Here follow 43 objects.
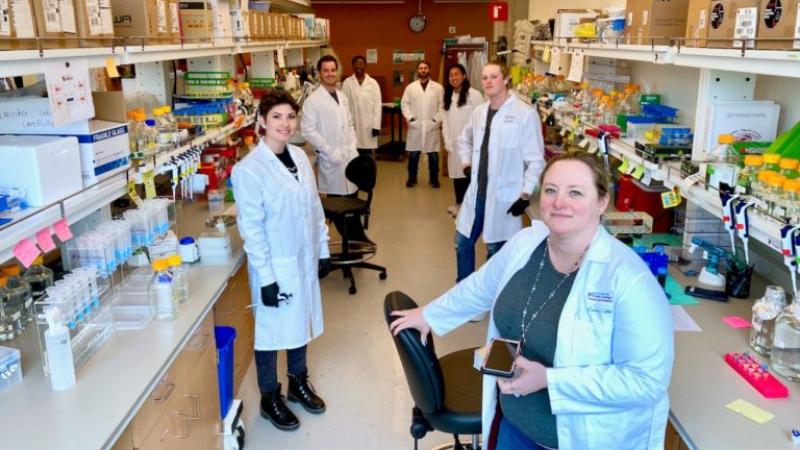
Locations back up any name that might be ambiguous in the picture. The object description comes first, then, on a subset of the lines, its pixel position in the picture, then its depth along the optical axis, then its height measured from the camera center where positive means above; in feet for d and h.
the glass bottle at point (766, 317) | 6.79 -2.65
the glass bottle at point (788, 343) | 6.36 -2.75
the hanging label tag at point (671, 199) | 8.39 -1.73
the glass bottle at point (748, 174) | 6.78 -1.18
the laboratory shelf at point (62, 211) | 5.49 -1.32
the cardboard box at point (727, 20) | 6.64 +0.46
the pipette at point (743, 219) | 6.50 -1.54
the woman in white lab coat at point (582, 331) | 5.22 -2.22
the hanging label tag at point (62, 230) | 6.36 -1.52
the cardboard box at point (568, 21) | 15.35 +1.05
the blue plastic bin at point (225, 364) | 9.43 -4.23
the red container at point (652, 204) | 11.35 -2.44
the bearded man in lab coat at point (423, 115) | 26.73 -1.93
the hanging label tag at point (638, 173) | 9.50 -1.57
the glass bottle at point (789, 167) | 6.18 -1.00
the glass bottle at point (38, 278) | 7.59 -2.36
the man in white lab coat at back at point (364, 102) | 26.73 -1.37
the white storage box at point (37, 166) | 6.17 -0.88
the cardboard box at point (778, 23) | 5.81 +0.36
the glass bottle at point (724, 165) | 7.27 -1.16
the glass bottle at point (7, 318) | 7.11 -2.65
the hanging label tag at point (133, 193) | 8.08 -1.50
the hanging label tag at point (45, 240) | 6.03 -1.54
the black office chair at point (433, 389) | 6.68 -3.68
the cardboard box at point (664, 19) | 9.56 +0.65
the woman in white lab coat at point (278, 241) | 9.27 -2.48
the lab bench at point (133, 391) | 5.57 -2.99
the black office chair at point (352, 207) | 15.98 -3.38
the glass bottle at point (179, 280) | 8.18 -2.67
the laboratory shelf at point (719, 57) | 5.69 +0.06
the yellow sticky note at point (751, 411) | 5.72 -3.09
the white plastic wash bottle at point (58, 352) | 6.06 -2.60
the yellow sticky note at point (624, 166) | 10.09 -1.57
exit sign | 26.66 +2.21
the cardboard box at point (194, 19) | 11.55 +0.91
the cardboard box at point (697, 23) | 7.88 +0.50
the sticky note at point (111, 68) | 7.46 +0.05
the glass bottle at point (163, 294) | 7.91 -2.67
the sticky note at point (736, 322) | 7.67 -3.04
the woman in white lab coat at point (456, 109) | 23.30 -1.51
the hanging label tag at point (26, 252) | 5.62 -1.54
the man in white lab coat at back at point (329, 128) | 18.21 -1.70
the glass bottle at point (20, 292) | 7.21 -2.40
